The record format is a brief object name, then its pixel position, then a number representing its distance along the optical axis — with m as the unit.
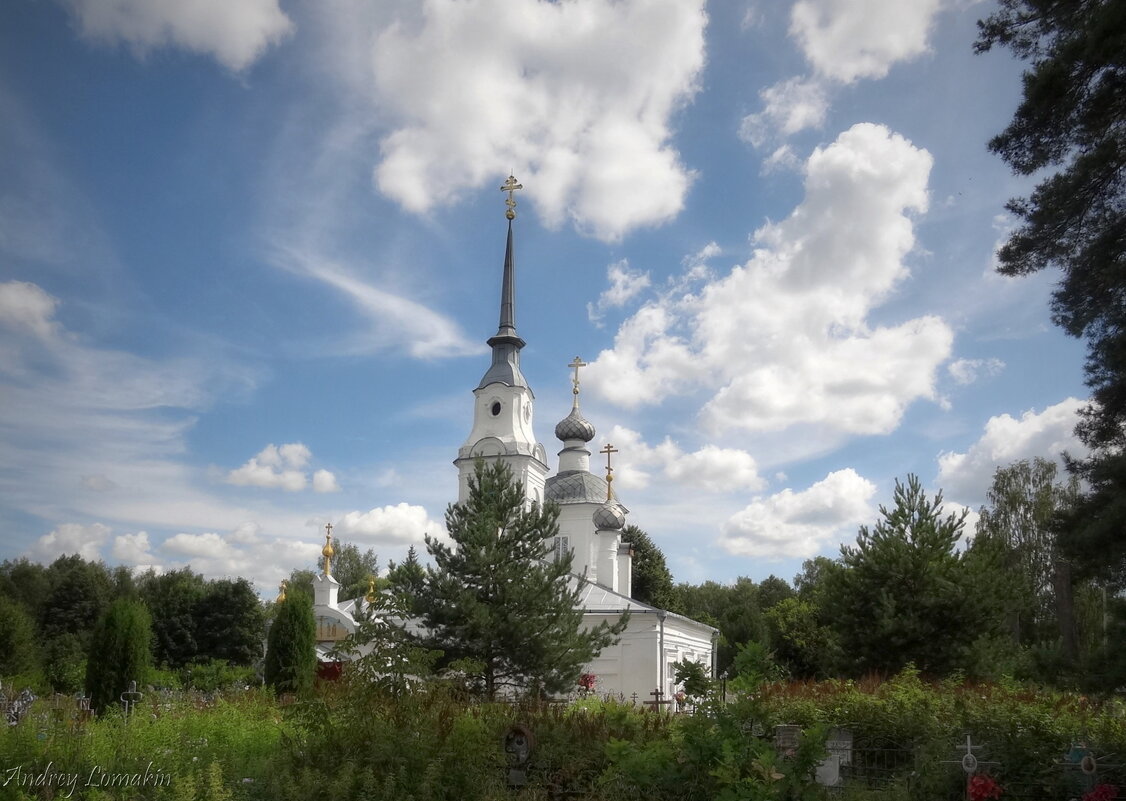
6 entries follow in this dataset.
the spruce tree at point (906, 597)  17.98
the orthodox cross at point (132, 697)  13.93
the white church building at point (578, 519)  28.84
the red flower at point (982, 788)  8.00
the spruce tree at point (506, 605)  16.80
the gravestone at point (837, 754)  10.02
